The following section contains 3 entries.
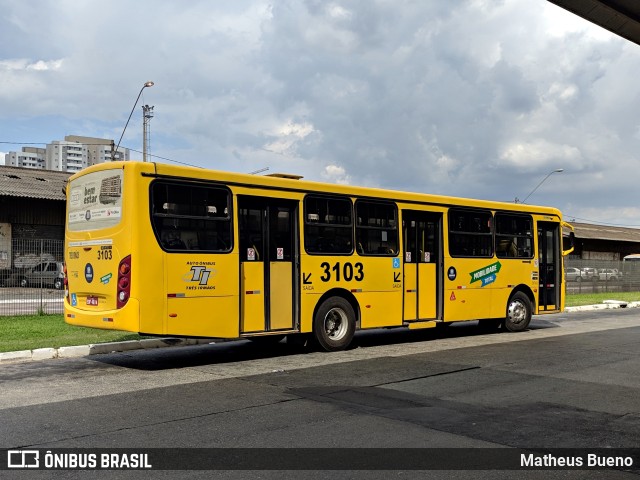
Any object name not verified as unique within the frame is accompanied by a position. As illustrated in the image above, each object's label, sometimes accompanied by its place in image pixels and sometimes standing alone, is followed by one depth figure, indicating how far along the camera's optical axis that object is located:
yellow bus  10.21
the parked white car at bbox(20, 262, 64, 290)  18.56
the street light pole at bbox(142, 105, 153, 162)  32.70
